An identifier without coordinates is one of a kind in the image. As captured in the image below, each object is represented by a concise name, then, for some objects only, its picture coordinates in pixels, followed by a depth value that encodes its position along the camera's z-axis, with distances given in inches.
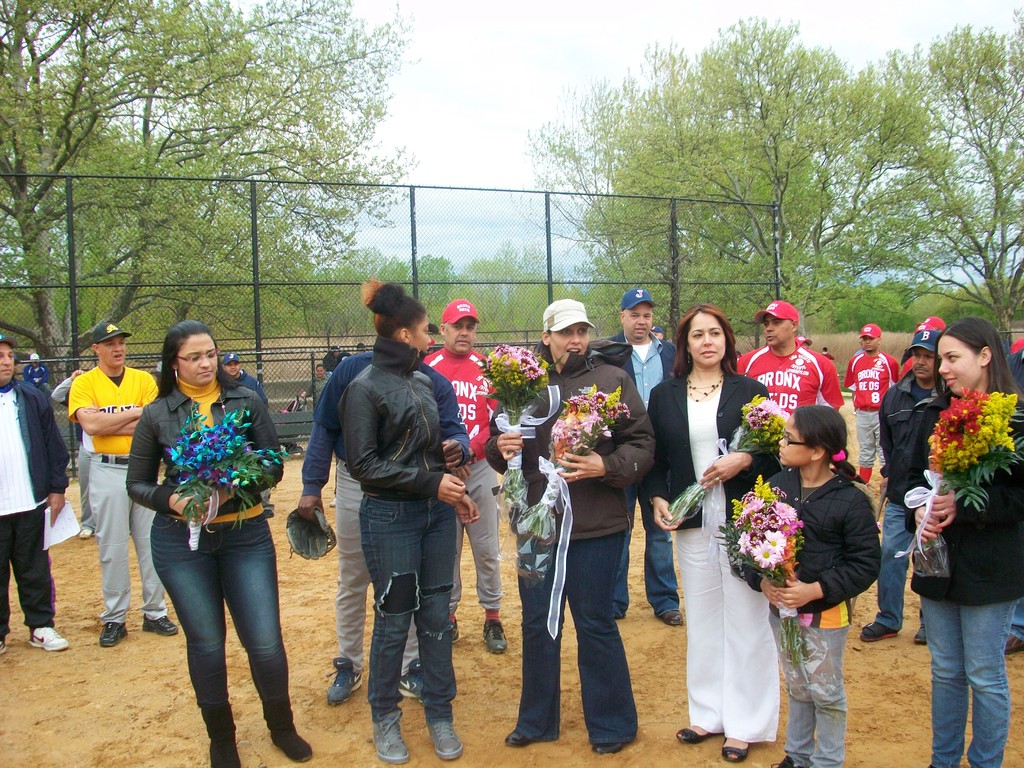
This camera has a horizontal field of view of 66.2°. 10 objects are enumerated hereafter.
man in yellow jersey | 216.1
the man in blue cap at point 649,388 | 223.5
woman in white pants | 144.9
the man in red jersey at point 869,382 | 395.2
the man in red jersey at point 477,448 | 203.5
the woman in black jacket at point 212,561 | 141.3
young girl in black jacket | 122.4
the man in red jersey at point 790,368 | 223.3
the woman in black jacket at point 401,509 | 145.1
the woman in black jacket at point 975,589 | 117.8
